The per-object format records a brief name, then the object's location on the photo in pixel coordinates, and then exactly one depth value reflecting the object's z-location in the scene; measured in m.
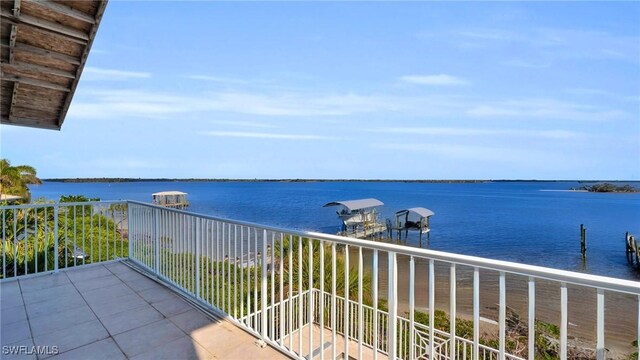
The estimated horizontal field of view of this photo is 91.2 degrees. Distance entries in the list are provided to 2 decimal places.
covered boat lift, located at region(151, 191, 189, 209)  37.48
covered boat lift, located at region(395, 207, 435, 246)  23.41
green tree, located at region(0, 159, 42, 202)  18.39
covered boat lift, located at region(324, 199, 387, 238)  23.78
